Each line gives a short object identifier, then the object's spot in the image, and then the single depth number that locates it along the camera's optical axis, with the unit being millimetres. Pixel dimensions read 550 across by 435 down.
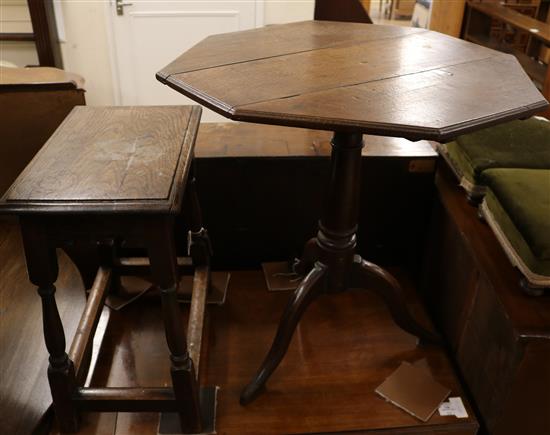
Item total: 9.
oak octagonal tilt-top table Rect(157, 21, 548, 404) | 1066
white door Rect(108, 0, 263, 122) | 3480
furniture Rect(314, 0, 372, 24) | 2070
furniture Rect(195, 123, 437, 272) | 1947
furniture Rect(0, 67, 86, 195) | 2295
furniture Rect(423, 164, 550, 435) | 1382
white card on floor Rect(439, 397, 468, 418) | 1582
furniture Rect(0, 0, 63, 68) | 3076
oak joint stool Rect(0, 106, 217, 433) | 1173
